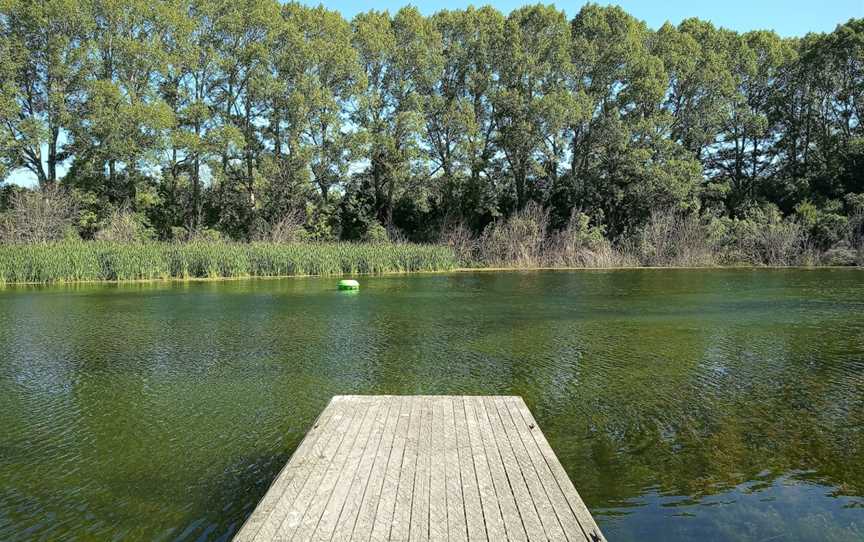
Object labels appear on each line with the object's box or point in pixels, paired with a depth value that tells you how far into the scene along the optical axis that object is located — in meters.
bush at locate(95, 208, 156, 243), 30.48
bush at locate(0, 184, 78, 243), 28.39
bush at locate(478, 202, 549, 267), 35.00
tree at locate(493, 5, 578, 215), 37.50
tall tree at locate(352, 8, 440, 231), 37.81
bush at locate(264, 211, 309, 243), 33.81
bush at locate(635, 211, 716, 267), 35.72
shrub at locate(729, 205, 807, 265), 35.56
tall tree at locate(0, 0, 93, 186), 31.45
